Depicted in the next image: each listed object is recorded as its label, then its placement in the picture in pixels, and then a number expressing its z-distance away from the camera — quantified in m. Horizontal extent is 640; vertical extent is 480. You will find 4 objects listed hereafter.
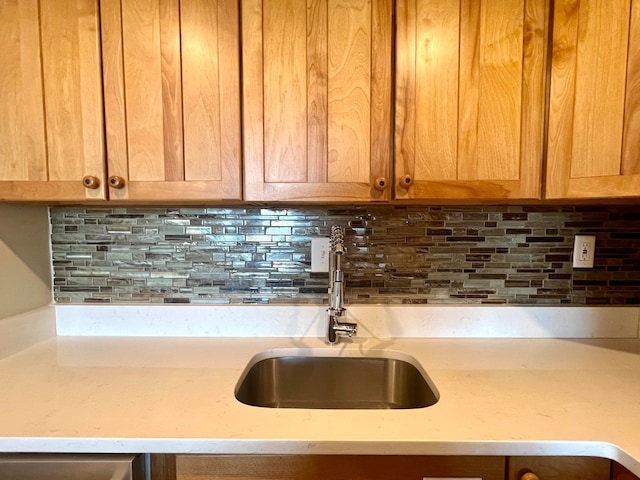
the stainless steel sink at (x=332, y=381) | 1.13
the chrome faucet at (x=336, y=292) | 1.11
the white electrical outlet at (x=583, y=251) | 1.25
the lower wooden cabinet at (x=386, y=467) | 0.69
